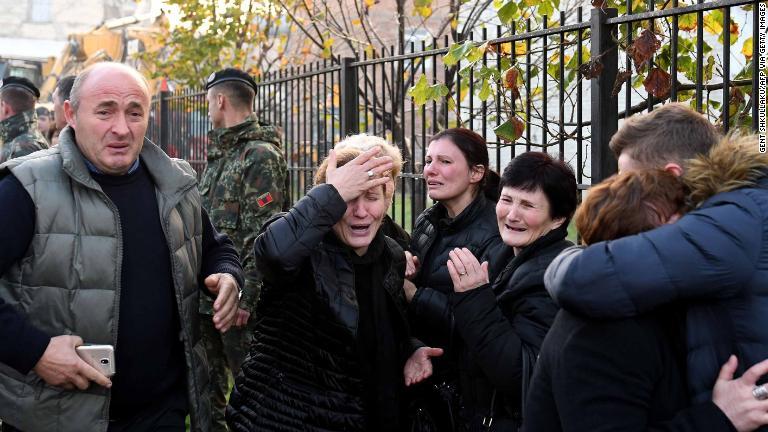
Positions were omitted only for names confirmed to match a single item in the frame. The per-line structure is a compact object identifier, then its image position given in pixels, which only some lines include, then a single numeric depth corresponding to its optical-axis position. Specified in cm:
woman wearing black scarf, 312
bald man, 305
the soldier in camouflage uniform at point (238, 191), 571
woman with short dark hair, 303
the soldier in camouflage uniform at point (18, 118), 814
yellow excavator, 1711
